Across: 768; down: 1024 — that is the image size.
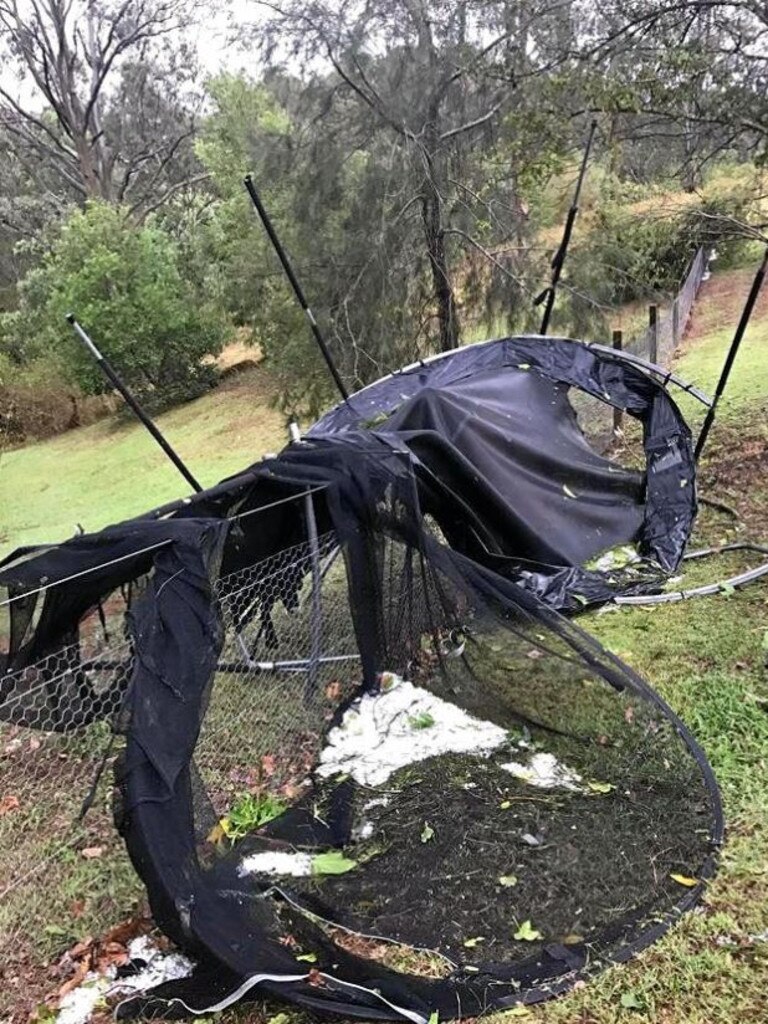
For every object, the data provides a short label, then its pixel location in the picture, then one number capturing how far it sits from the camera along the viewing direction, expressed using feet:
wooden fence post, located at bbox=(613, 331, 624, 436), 28.19
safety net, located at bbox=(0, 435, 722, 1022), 7.84
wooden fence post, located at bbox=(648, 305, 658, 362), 33.48
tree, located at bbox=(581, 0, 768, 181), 19.65
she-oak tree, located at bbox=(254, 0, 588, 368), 27.61
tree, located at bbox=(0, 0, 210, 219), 76.64
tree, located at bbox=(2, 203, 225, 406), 61.77
